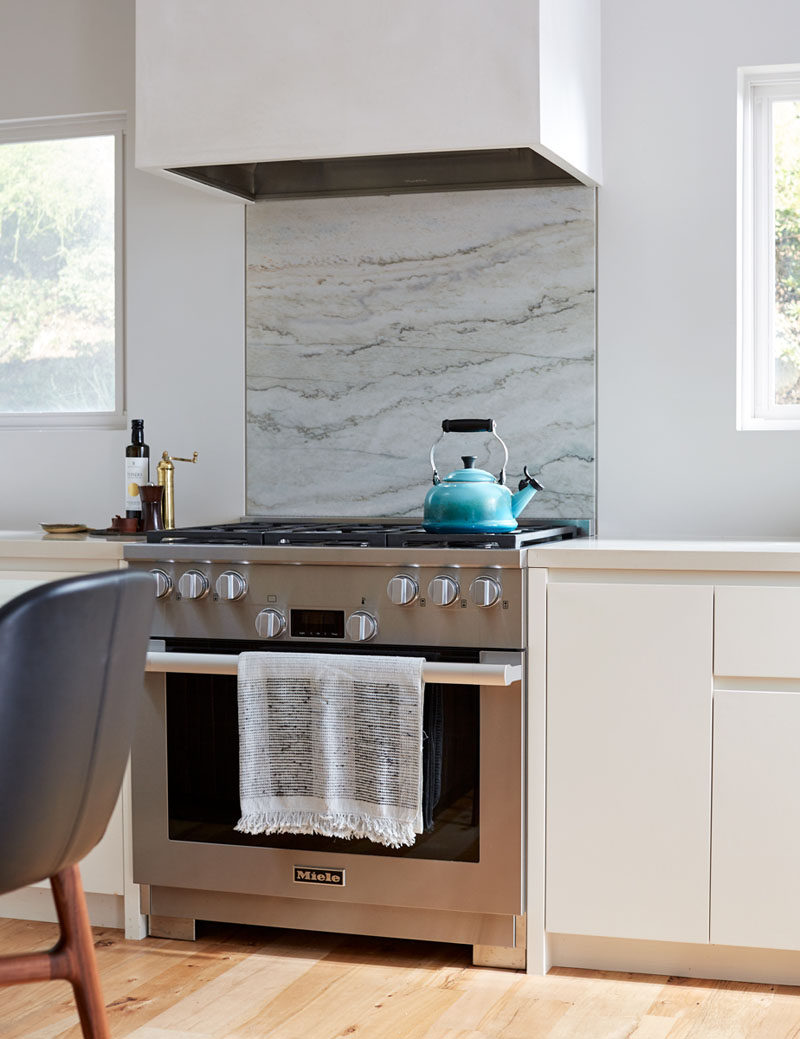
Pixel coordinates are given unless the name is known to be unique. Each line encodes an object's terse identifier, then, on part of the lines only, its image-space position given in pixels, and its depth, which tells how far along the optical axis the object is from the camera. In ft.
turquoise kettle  8.96
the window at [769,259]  10.36
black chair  4.85
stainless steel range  8.52
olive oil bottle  10.52
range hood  8.77
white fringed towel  8.39
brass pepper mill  10.59
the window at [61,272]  11.88
